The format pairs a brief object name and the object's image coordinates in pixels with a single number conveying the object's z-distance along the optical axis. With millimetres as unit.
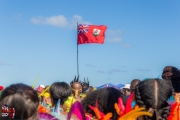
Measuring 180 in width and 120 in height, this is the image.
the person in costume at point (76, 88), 8837
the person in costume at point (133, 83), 6797
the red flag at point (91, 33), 20109
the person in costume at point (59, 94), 5240
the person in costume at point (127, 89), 10062
